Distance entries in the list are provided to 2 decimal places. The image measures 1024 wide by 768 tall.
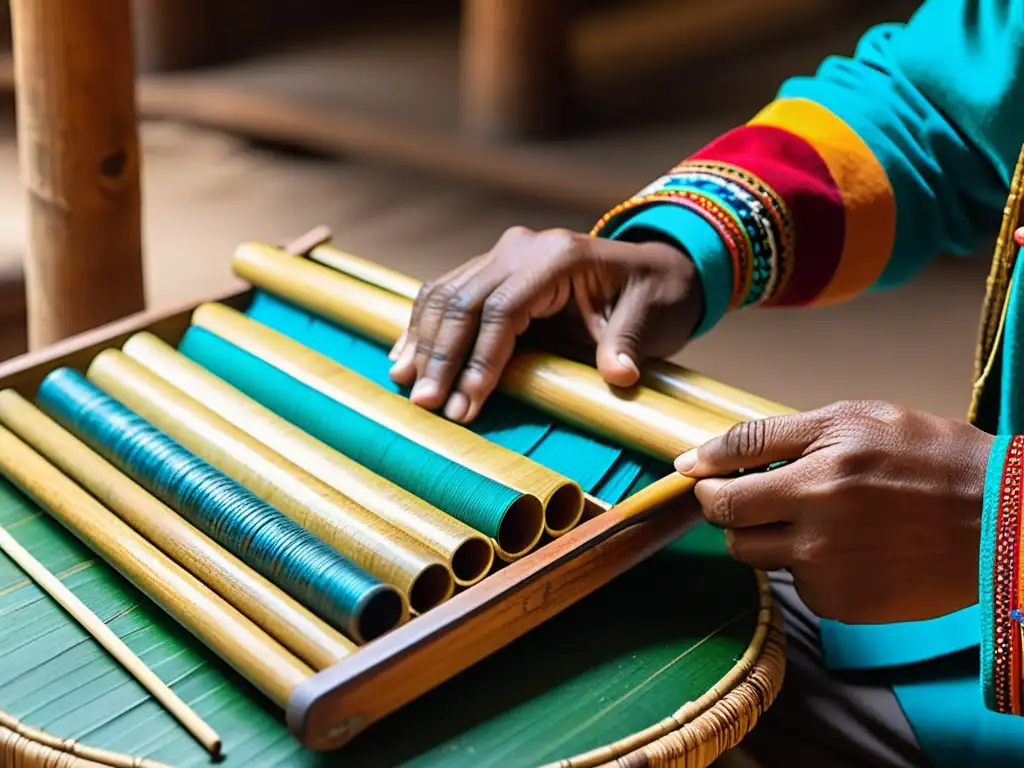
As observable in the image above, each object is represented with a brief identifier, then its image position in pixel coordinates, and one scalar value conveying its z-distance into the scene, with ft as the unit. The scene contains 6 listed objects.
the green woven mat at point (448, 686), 2.63
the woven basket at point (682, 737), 2.56
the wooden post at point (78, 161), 5.31
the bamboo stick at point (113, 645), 2.61
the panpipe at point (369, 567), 2.63
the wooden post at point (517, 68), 11.16
